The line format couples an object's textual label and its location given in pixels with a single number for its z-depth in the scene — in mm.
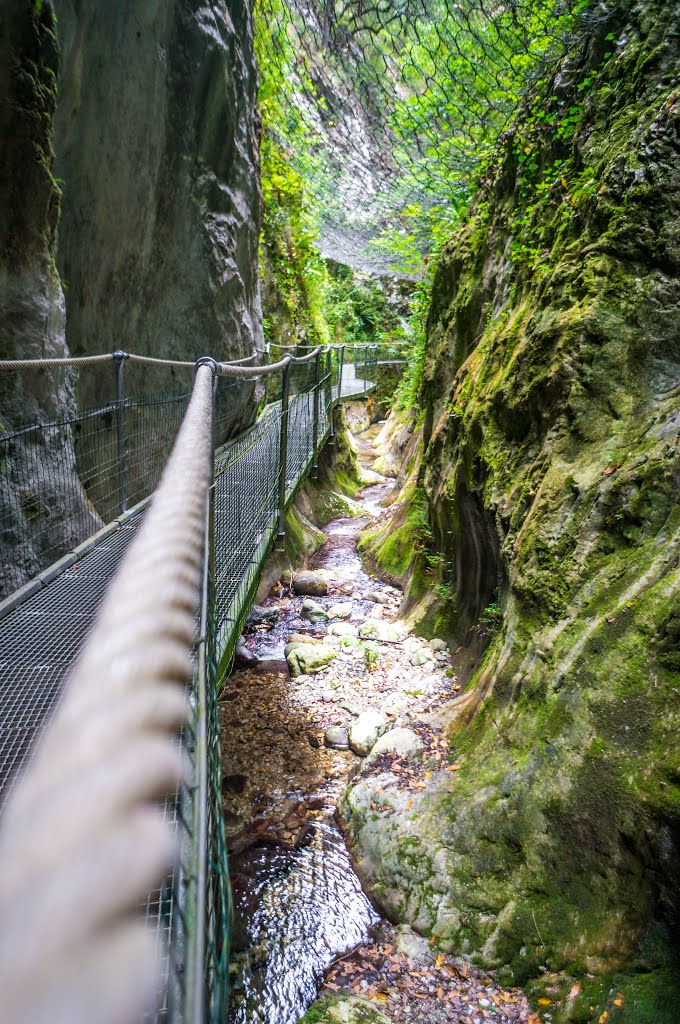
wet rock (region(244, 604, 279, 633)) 5801
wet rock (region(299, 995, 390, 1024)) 2193
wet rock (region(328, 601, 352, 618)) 6081
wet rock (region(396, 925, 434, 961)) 2441
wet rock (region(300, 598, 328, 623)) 5969
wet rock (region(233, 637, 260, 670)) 5043
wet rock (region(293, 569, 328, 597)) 6598
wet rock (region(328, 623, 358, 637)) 5555
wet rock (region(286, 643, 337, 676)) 4938
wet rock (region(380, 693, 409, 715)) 4219
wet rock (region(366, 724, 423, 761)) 3486
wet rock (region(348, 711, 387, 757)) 3924
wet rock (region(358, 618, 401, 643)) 5293
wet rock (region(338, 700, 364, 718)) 4312
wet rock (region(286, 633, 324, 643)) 5414
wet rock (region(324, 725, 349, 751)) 4031
